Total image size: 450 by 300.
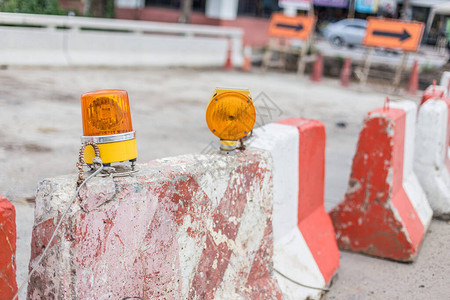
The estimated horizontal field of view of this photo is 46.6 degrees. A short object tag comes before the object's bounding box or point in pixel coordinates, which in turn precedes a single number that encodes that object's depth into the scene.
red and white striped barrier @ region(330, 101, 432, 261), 3.72
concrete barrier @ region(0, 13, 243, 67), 11.79
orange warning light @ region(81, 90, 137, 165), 1.92
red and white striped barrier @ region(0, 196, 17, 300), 1.64
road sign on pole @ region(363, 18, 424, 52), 15.12
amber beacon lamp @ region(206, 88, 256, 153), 2.43
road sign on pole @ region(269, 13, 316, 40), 17.36
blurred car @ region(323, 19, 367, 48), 30.83
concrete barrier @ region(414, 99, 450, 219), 4.54
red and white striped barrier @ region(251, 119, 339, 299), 2.81
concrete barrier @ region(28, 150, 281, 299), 1.78
